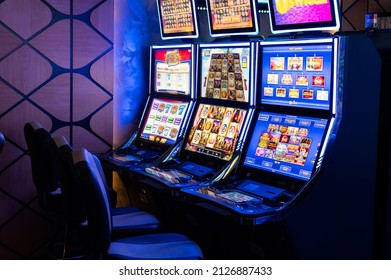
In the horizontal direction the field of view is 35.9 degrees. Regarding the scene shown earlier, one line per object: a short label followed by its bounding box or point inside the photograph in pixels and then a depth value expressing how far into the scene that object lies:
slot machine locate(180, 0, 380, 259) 3.01
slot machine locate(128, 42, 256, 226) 3.63
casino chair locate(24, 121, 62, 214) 3.75
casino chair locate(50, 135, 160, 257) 3.05
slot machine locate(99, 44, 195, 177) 4.28
